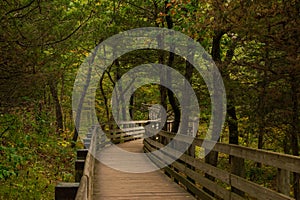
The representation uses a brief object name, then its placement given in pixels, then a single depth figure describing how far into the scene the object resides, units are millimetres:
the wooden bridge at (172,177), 4543
